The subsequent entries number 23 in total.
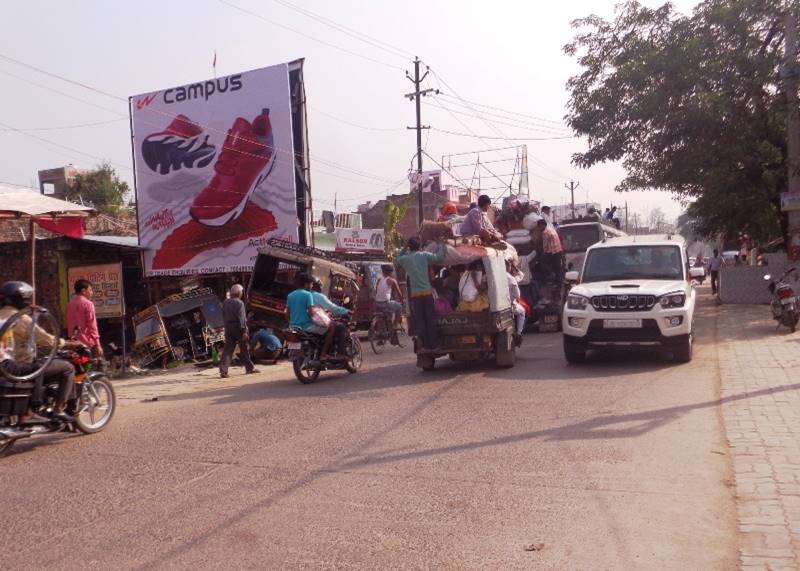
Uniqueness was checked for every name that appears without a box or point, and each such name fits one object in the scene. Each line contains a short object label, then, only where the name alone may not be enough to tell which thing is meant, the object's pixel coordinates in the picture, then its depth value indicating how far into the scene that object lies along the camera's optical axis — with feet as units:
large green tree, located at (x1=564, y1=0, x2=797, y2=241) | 65.67
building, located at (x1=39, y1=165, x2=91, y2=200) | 162.91
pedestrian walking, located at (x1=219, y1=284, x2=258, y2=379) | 44.14
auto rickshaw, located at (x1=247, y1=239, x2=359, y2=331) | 54.60
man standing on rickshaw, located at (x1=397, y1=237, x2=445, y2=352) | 38.86
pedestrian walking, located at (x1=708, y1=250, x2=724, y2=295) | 95.86
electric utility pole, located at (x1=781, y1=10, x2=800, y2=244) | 62.54
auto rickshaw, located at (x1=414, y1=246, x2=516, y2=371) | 38.70
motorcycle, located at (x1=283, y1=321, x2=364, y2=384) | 38.99
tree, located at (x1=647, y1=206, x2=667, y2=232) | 497.17
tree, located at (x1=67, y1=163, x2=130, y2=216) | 156.87
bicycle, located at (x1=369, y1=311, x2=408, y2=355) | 55.06
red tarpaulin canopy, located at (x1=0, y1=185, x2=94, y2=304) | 39.58
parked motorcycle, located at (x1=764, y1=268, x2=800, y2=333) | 49.32
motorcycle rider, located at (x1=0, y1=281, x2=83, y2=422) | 25.05
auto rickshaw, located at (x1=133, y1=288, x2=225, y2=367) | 58.18
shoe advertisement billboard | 75.00
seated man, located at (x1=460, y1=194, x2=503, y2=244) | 42.19
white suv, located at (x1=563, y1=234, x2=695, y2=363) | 37.45
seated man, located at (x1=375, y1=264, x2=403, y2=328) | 56.80
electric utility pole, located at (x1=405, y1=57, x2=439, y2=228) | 114.42
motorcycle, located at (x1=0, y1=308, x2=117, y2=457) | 24.58
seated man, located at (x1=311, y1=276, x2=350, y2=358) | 40.22
